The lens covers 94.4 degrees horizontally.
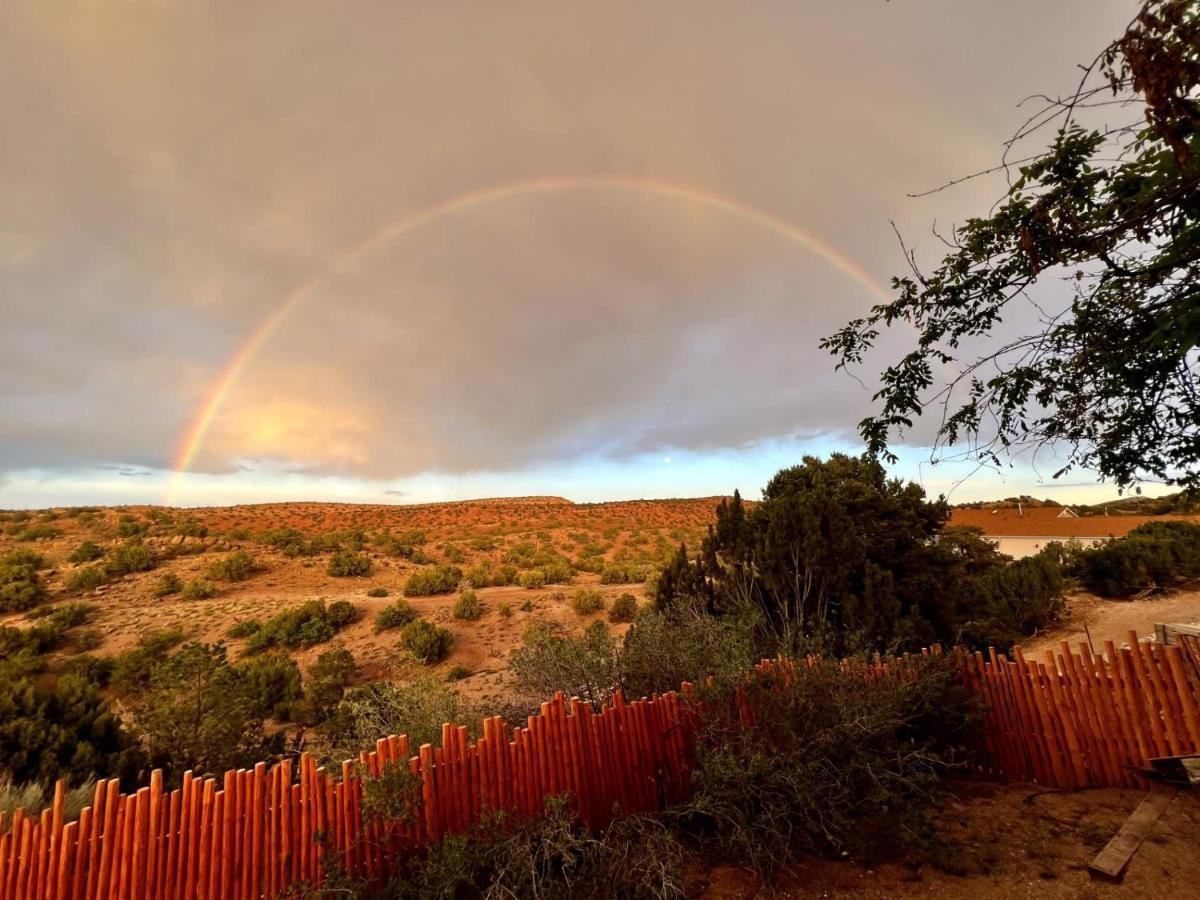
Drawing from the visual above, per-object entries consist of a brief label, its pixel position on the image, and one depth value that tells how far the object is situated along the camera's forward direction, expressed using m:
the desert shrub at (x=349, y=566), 26.25
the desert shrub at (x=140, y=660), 13.34
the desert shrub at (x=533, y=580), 23.77
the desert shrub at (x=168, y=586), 22.66
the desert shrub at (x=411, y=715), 6.04
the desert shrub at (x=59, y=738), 6.40
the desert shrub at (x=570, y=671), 6.82
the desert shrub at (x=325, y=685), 11.55
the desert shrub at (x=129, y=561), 24.33
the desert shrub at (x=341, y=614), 18.55
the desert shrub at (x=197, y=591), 22.05
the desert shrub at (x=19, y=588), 20.12
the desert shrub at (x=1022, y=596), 13.25
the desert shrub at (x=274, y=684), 11.45
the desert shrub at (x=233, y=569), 24.44
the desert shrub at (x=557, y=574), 24.64
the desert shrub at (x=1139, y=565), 16.16
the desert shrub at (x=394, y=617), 18.11
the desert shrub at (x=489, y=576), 24.47
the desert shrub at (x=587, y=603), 19.34
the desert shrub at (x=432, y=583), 22.56
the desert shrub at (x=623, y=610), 18.36
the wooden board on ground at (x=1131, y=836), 4.00
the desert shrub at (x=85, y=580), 22.23
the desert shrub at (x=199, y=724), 6.62
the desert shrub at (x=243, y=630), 18.06
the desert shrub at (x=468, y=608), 18.86
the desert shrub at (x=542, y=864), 3.55
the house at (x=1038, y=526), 29.50
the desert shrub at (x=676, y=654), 6.21
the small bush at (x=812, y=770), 4.32
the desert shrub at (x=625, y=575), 24.69
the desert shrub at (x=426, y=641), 15.73
